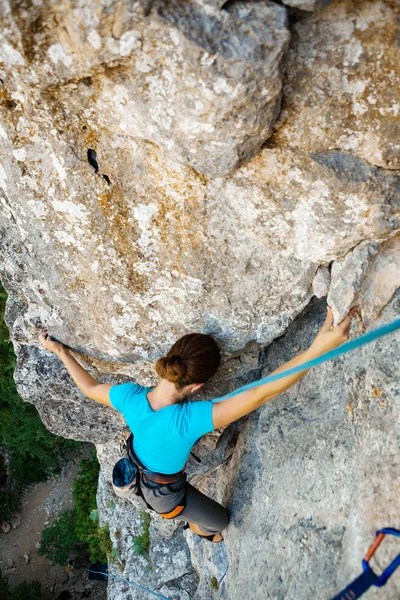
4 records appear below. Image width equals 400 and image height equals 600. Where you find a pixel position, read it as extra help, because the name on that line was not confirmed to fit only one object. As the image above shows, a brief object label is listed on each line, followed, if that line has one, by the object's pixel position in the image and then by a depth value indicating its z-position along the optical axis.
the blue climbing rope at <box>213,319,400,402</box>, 2.09
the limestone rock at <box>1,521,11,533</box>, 14.96
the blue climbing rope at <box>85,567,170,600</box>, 5.80
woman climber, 2.98
